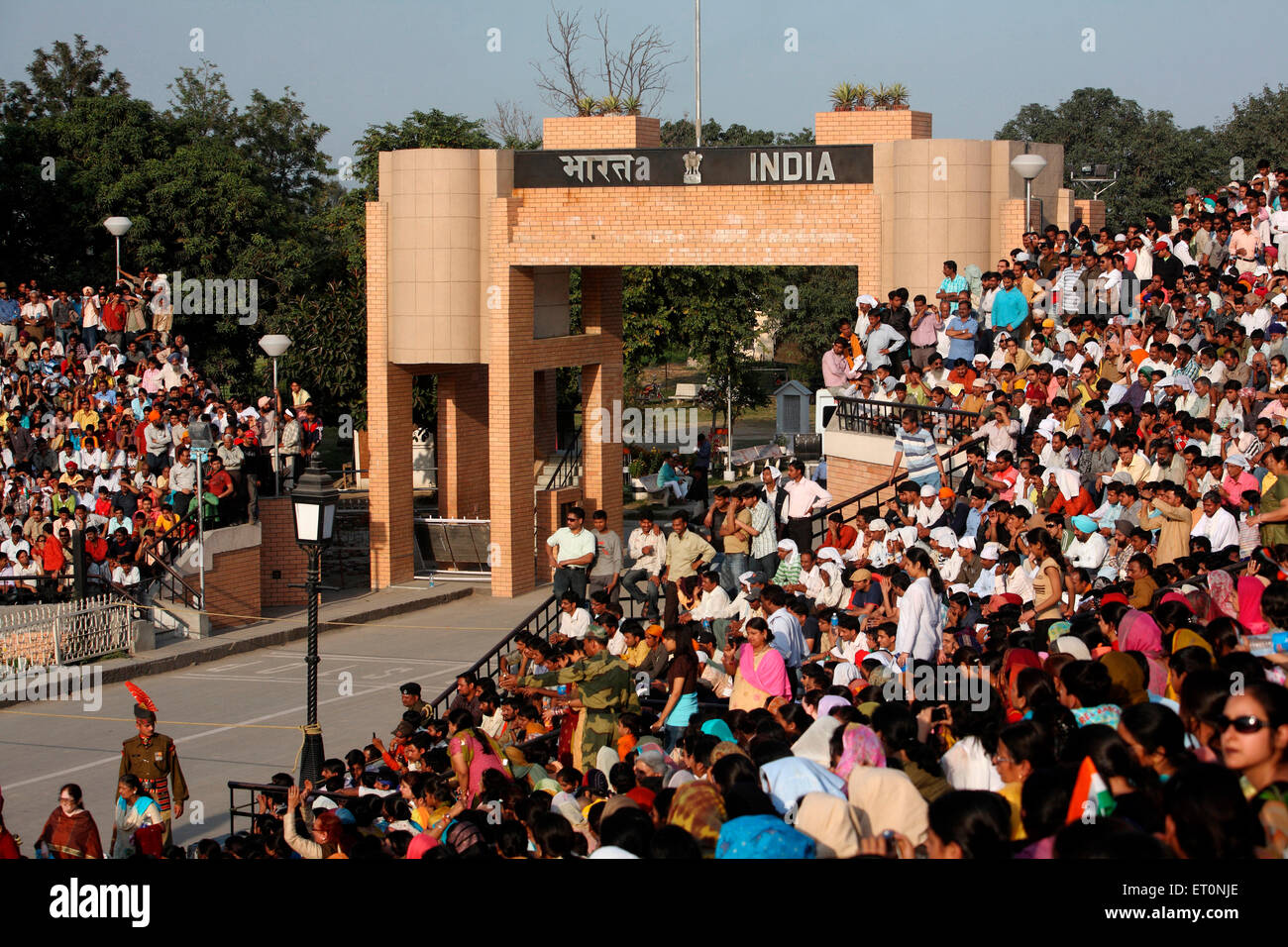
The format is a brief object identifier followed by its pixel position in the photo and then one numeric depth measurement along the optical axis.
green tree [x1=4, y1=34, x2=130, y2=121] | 52.16
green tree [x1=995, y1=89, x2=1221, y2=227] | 63.62
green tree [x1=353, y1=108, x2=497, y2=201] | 43.06
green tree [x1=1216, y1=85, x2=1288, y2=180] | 56.81
